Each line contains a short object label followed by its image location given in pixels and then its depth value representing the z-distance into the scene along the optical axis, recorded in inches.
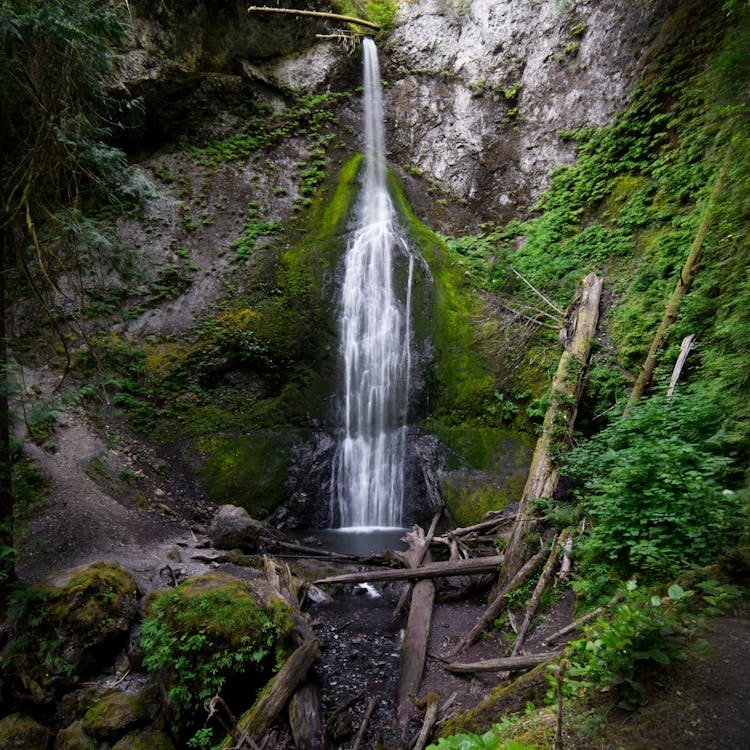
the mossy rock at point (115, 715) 156.4
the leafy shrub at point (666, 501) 124.1
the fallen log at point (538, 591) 170.7
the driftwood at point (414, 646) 175.0
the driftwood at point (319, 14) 550.0
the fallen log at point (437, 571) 240.8
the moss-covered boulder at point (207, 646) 154.6
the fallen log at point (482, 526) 292.8
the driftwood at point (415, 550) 249.4
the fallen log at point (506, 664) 147.5
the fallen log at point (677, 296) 246.5
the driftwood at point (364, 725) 155.6
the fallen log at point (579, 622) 130.3
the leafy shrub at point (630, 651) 81.0
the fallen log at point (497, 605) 203.0
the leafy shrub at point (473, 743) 57.5
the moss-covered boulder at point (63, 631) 173.5
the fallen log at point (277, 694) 145.7
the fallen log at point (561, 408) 228.1
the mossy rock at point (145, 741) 150.6
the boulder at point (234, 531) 306.8
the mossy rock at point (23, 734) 155.4
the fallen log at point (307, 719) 148.8
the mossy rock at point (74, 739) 153.6
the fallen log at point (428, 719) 148.9
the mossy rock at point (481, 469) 346.0
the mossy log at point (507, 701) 115.6
